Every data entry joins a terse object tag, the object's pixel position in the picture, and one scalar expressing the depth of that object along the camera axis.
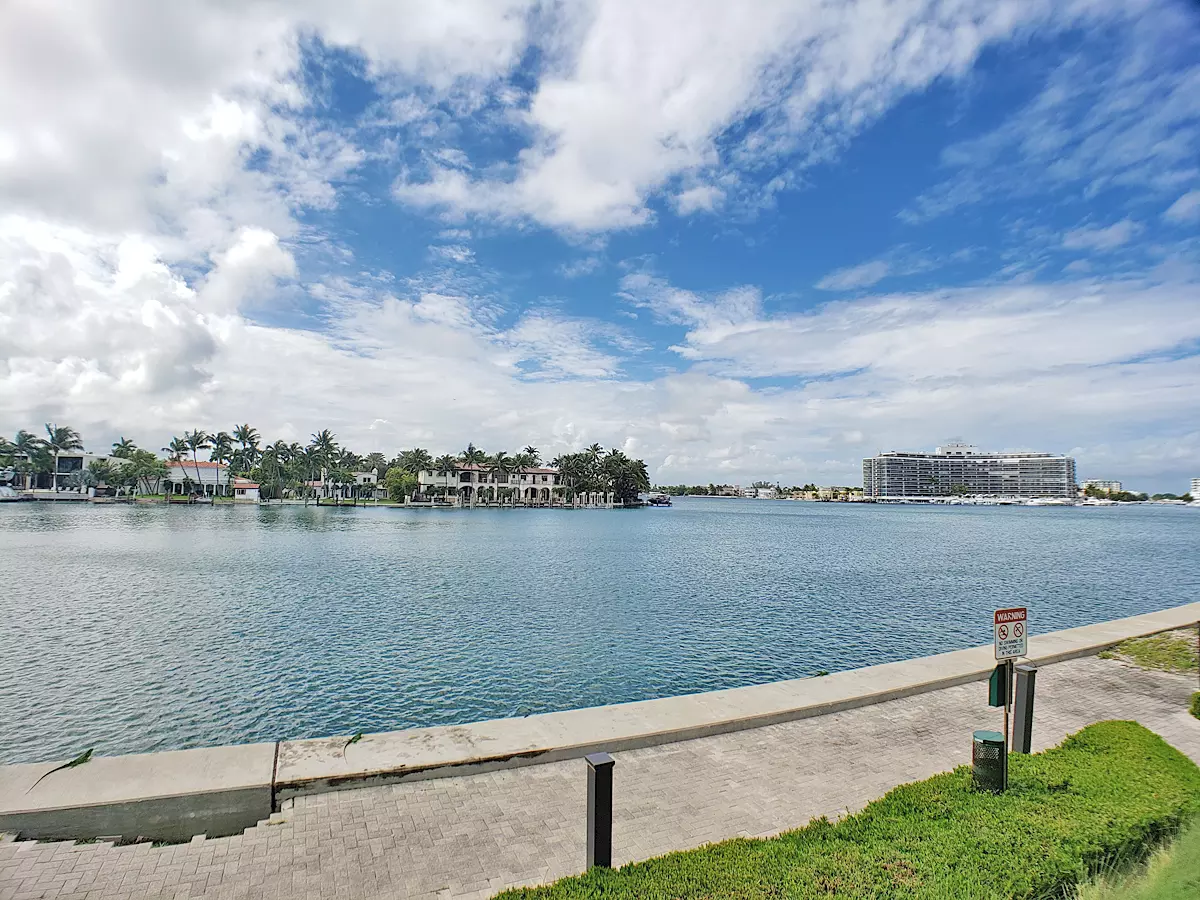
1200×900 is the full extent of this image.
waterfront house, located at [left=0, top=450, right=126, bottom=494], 124.44
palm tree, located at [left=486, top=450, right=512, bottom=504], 139.88
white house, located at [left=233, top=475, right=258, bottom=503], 133.50
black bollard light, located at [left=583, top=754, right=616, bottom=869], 5.18
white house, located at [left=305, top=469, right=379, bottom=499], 142.50
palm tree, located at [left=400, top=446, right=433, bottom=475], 135.88
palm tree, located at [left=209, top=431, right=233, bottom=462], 128.12
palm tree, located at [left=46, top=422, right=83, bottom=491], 122.12
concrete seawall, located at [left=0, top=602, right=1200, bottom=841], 6.12
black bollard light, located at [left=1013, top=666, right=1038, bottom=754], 8.15
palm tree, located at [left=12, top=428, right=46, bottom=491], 118.81
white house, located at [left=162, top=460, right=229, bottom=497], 132.50
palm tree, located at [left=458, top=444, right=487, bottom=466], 138.38
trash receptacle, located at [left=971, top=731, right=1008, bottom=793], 6.27
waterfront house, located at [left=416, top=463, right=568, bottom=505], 134.00
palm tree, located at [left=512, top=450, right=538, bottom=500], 143.00
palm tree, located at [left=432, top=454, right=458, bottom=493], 133.62
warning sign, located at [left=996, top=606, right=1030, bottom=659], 7.21
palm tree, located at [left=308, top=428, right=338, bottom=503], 133.38
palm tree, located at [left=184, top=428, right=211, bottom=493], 125.69
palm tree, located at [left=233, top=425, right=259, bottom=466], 130.62
